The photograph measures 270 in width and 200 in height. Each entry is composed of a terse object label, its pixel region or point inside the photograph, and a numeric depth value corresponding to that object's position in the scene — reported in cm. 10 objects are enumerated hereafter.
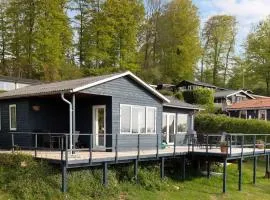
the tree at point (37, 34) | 4078
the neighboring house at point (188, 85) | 5266
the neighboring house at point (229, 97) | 5159
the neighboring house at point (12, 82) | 3997
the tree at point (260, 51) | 5908
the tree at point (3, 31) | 4262
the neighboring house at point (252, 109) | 4247
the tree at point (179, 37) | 5428
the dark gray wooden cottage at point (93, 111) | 1841
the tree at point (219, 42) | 6169
